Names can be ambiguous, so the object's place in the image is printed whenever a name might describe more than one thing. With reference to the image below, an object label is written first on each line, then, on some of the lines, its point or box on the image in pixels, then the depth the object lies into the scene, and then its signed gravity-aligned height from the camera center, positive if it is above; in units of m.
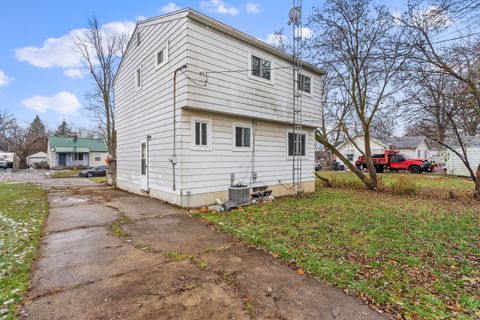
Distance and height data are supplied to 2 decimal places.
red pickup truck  22.98 -0.54
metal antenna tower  9.15 +2.57
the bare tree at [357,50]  10.31 +4.87
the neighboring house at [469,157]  20.25 +0.01
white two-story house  7.11 +1.63
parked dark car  22.66 -1.39
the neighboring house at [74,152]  33.28 +0.80
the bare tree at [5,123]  40.55 +6.04
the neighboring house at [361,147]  32.34 +1.26
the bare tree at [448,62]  6.15 +2.94
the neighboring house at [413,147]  32.07 +1.38
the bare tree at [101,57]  21.34 +9.13
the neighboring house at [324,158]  33.34 -0.09
